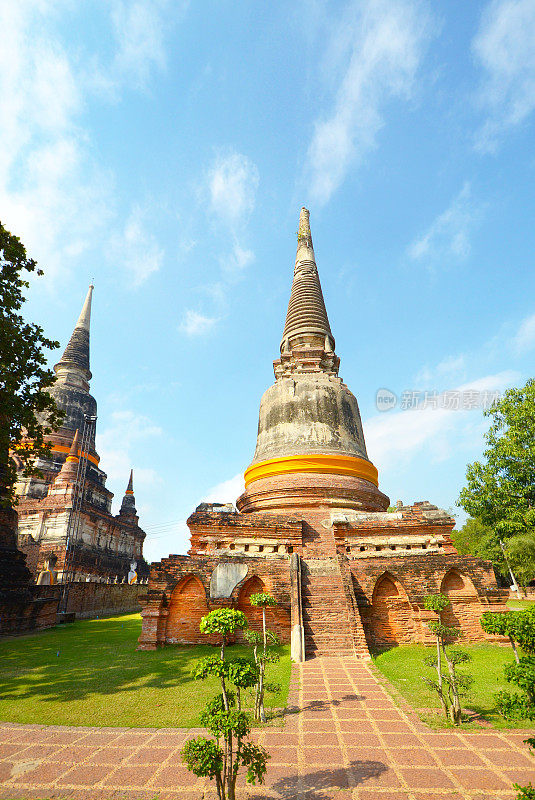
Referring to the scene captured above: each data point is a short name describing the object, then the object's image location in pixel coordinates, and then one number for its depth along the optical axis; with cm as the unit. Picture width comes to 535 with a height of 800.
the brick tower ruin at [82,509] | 2583
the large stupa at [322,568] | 1149
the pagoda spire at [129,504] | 3712
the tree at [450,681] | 619
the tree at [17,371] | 1020
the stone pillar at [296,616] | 1011
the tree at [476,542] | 2668
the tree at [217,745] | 379
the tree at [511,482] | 2130
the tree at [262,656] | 640
